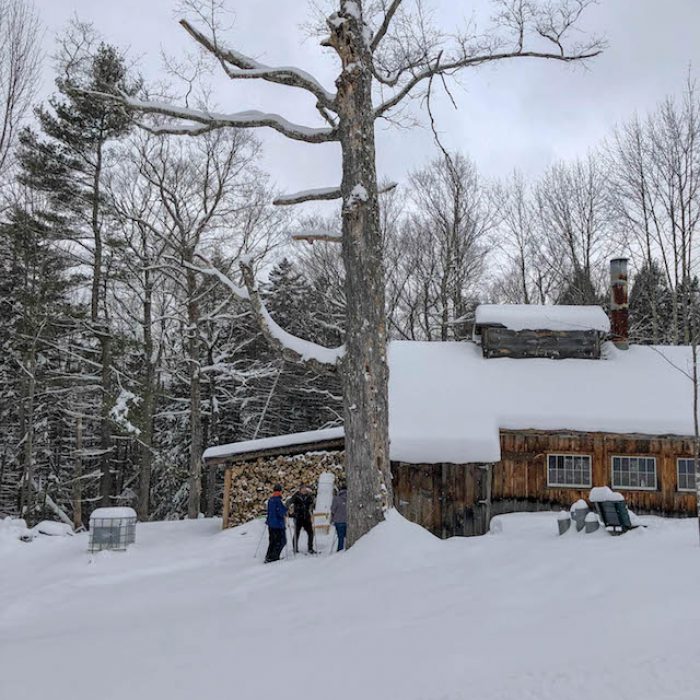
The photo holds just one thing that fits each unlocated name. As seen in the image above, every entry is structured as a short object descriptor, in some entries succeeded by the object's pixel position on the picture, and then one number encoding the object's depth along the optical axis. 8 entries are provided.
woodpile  15.95
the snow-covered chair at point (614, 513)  9.55
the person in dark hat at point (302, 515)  12.50
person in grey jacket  12.36
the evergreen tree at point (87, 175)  19.83
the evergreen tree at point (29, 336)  19.58
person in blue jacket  11.48
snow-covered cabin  14.16
